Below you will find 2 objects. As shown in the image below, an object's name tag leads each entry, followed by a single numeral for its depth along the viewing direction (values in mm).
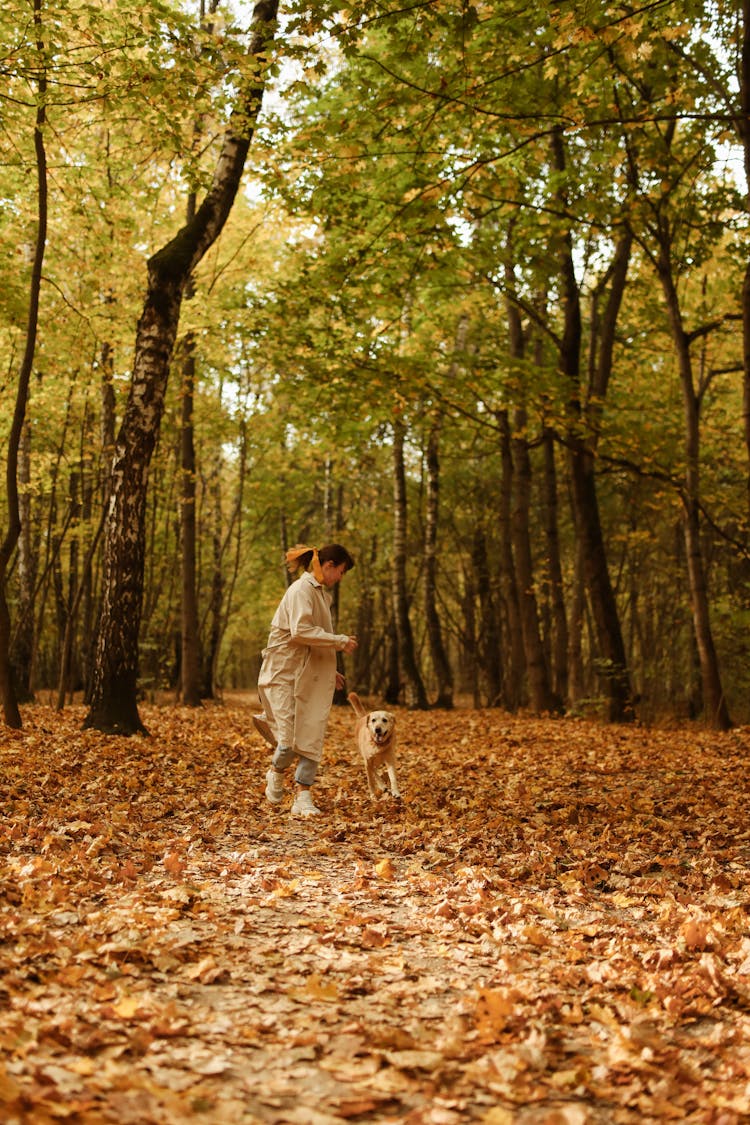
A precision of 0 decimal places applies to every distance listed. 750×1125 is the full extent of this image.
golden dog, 7977
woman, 7508
